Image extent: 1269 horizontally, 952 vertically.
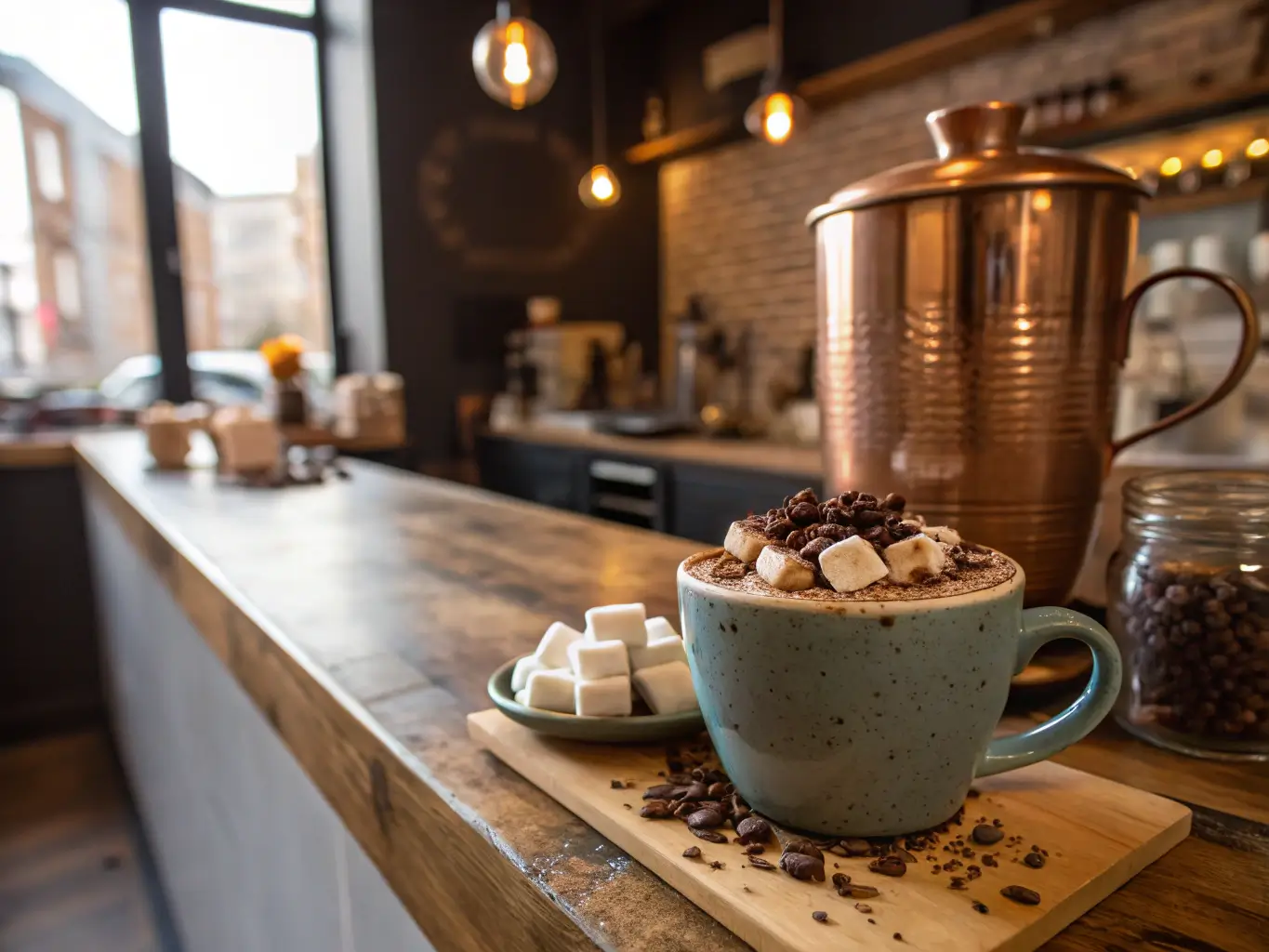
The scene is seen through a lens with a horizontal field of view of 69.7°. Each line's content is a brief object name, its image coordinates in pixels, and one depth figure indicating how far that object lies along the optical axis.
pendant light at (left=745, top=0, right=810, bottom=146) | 2.62
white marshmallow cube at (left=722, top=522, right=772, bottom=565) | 0.49
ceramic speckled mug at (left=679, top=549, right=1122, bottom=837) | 0.42
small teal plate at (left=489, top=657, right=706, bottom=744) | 0.55
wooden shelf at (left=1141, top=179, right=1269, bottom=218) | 2.59
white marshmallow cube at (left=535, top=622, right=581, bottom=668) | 0.63
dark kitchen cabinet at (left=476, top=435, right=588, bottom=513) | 3.86
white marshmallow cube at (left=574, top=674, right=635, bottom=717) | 0.56
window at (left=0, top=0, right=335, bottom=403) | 3.82
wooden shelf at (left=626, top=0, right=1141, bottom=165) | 2.95
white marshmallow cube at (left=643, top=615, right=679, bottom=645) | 0.63
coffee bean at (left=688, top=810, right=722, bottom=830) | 0.46
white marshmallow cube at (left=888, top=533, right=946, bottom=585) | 0.45
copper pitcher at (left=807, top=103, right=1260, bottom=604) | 0.62
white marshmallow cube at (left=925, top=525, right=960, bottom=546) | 0.50
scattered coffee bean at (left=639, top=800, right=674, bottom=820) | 0.47
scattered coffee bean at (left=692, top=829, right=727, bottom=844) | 0.45
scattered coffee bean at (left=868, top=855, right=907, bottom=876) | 0.41
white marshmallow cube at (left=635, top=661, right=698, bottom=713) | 0.57
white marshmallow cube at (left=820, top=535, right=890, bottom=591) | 0.44
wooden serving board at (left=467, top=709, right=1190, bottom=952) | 0.37
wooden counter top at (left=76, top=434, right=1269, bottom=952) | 0.42
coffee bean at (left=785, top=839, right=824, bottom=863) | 0.42
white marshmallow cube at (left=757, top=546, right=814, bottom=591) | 0.44
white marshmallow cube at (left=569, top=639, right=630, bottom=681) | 0.58
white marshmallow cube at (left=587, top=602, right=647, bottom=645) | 0.61
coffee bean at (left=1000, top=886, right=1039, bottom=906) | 0.39
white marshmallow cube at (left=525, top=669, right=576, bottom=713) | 0.58
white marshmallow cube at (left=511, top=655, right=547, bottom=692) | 0.63
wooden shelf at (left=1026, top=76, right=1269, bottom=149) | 2.55
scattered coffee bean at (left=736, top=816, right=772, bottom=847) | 0.44
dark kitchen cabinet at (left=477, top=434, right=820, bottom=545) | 3.00
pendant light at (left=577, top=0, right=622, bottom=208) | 4.76
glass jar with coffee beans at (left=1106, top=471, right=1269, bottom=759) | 0.54
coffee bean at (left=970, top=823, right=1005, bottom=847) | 0.44
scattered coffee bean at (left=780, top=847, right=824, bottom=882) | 0.41
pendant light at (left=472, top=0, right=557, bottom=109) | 2.29
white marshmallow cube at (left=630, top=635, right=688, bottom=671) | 0.60
